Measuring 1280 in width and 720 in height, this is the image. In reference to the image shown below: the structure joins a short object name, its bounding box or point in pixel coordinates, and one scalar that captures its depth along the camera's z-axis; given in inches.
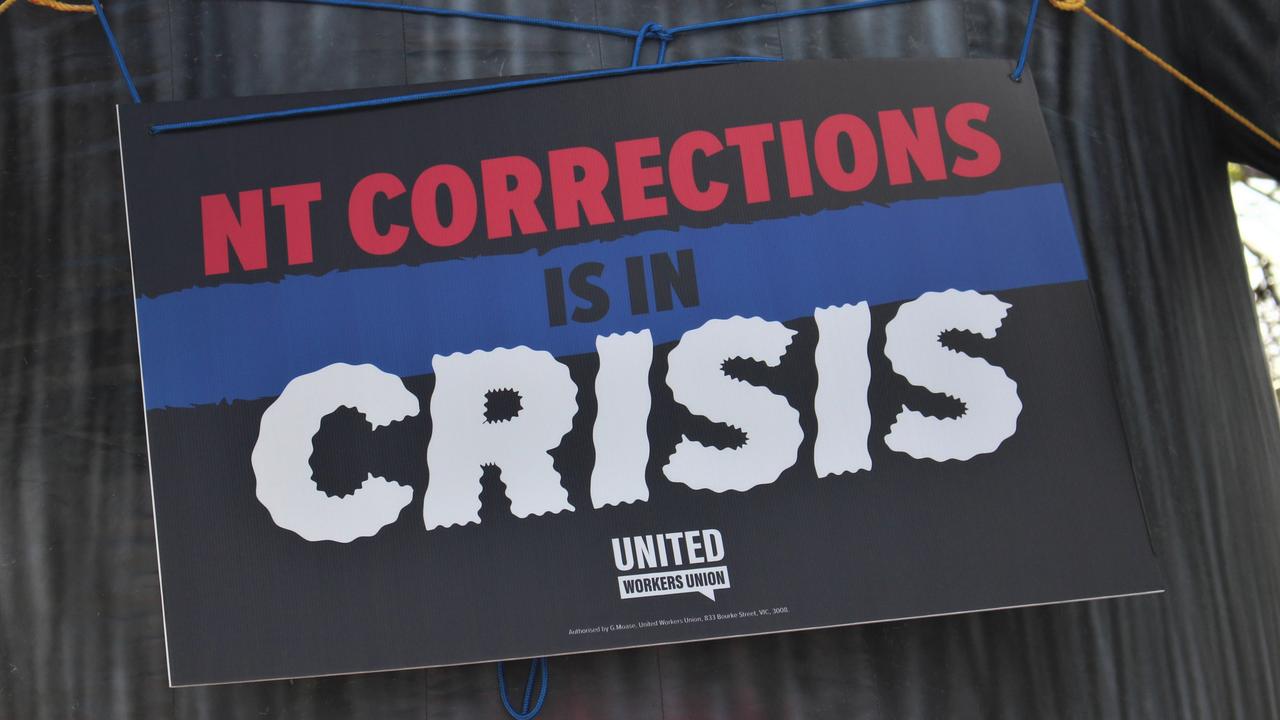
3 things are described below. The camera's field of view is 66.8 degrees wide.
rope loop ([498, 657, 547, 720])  69.4
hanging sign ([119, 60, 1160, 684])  63.5
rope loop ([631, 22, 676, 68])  76.5
